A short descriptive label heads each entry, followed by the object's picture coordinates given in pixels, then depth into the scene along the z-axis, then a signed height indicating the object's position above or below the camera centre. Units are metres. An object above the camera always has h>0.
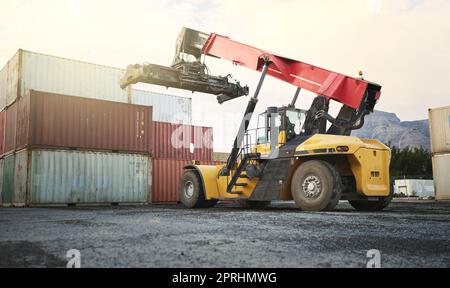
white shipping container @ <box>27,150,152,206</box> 15.90 +0.31
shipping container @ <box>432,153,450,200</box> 21.83 +0.18
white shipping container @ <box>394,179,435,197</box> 39.97 -0.89
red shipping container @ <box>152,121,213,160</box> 21.45 +2.25
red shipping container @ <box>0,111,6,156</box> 19.58 +2.68
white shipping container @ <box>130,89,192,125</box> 25.80 +5.00
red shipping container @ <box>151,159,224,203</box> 20.50 +0.17
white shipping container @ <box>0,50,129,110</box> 17.92 +5.01
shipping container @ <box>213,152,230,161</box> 34.43 +2.28
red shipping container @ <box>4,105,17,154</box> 17.73 +2.56
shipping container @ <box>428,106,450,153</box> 22.03 +2.68
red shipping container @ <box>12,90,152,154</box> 15.99 +2.55
